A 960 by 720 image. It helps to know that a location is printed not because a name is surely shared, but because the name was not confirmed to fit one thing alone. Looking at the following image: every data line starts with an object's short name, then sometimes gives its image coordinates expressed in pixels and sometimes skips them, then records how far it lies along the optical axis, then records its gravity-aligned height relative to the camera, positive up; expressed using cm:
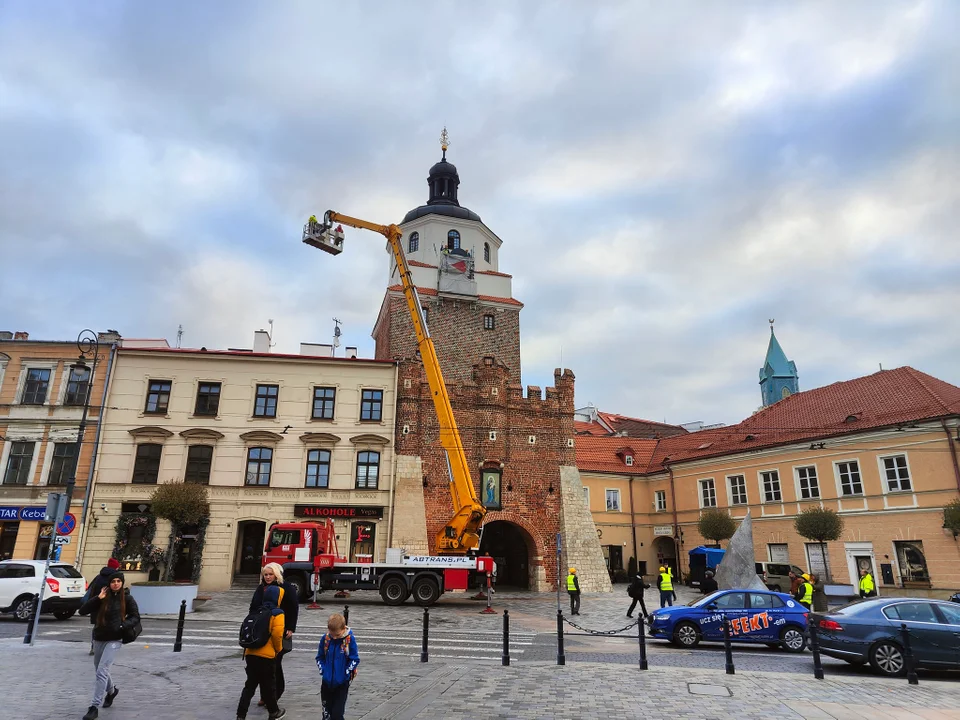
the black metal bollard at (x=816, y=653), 1033 -154
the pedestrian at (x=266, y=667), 684 -122
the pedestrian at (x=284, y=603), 746 -64
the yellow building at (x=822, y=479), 2647 +383
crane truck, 2177 -35
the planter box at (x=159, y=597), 1773 -129
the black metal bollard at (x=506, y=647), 1101 -159
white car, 1623 -102
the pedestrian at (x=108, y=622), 732 -85
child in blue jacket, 614 -109
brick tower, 2880 +463
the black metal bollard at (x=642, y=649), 1073 -156
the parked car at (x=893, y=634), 1081 -128
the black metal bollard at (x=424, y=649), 1124 -167
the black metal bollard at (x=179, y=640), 1166 -161
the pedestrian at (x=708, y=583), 2781 -123
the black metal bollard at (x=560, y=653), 1110 -168
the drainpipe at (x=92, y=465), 2613 +340
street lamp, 1212 +201
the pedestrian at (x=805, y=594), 1794 -104
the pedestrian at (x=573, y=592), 2036 -119
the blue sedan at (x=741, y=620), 1355 -135
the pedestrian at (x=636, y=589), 1894 -103
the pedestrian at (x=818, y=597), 2016 -126
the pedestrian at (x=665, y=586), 1955 -94
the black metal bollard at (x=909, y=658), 1017 -158
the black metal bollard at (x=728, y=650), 1054 -153
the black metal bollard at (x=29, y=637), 1223 -167
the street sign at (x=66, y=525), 1666 +60
